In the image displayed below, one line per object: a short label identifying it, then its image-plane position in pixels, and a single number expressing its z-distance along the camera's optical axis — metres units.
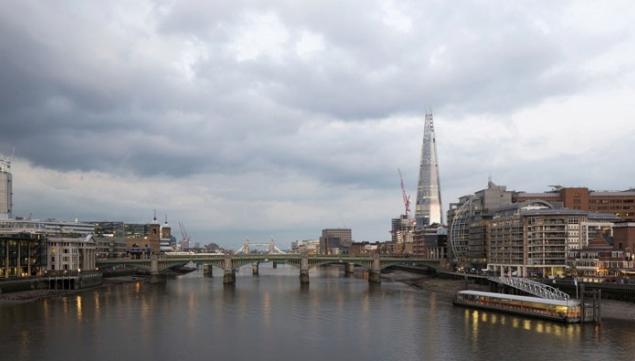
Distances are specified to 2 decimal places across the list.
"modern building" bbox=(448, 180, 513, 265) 193.25
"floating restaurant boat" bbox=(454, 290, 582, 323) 84.06
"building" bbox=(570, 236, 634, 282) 122.12
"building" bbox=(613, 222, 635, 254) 123.13
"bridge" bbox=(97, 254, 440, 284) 184.50
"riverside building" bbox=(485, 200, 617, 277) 148.50
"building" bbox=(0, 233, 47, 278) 137.62
